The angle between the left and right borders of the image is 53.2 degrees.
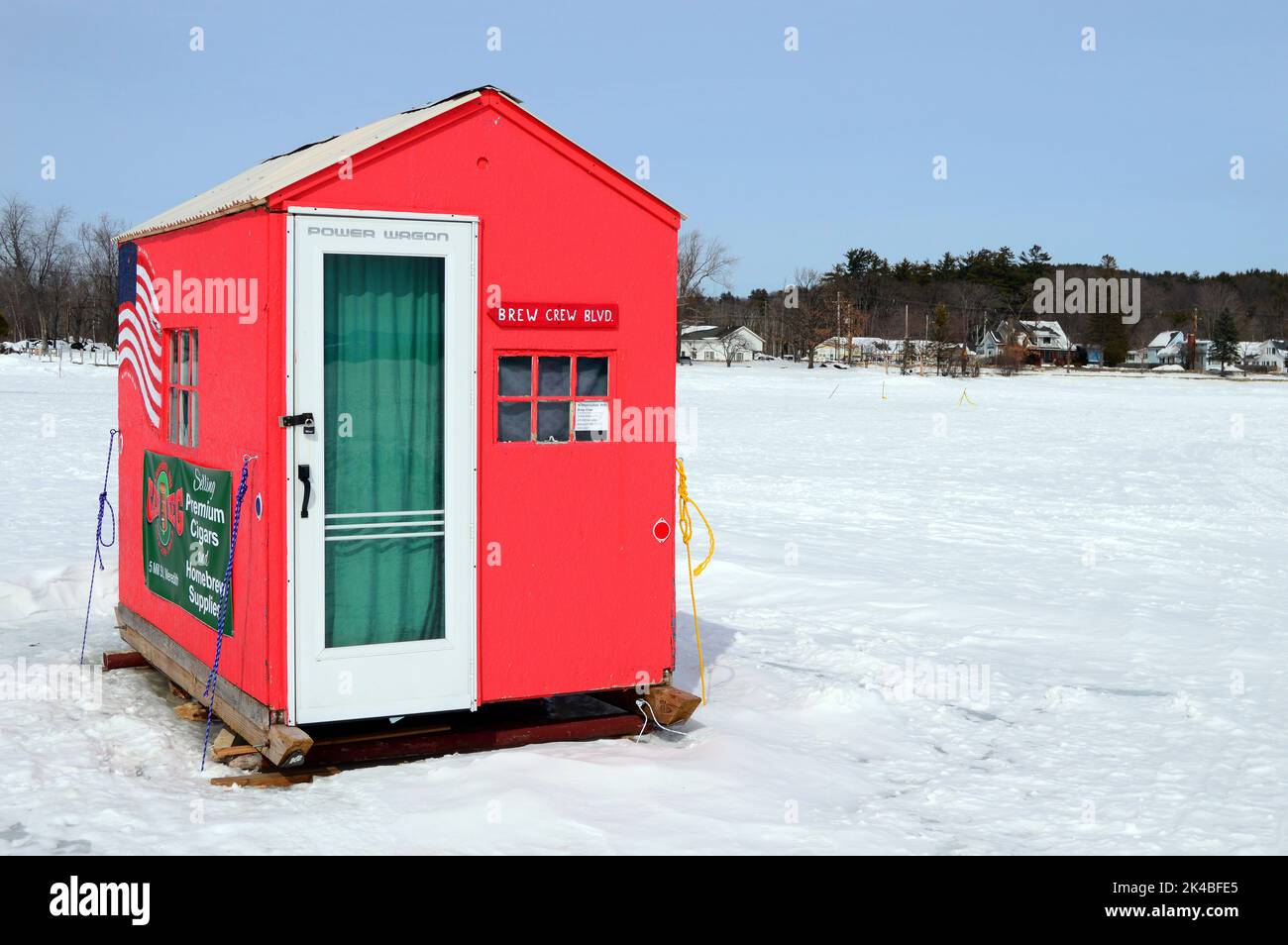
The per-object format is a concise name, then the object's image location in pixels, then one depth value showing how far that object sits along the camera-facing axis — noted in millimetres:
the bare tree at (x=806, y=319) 96188
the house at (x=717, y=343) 109938
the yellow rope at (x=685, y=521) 7417
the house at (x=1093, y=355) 119394
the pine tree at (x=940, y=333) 86562
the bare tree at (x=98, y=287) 80000
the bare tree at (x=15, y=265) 80688
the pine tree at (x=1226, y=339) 101562
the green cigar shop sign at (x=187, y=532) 6738
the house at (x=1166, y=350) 125812
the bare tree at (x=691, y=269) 87312
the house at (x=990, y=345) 107812
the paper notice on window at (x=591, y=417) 6762
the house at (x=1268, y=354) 114312
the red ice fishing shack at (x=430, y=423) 6160
